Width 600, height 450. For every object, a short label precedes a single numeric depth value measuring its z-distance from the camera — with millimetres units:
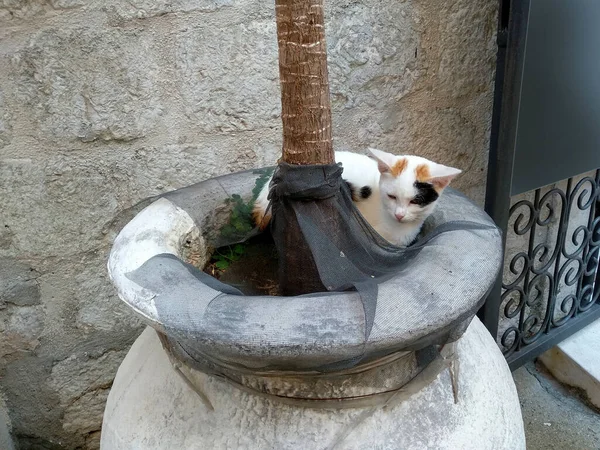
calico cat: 831
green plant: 858
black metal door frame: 1115
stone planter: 527
